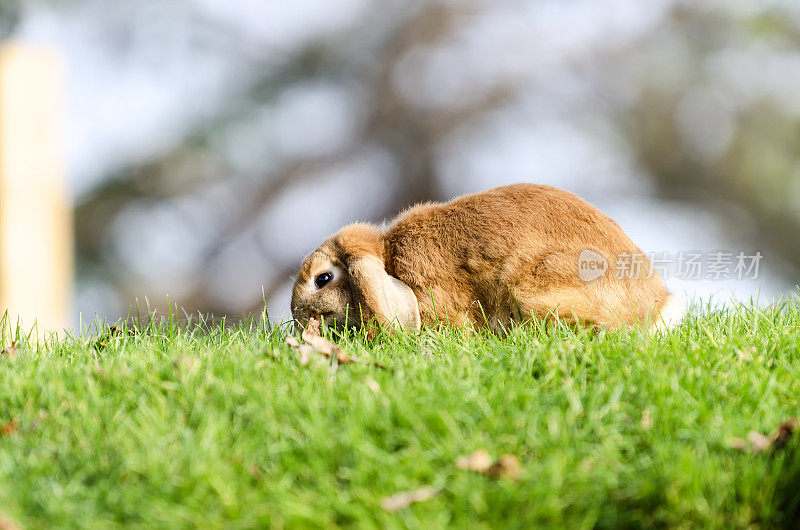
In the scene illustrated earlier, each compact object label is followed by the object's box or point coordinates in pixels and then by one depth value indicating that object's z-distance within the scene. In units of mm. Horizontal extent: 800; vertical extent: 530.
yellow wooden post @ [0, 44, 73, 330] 9719
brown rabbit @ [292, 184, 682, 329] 6621
